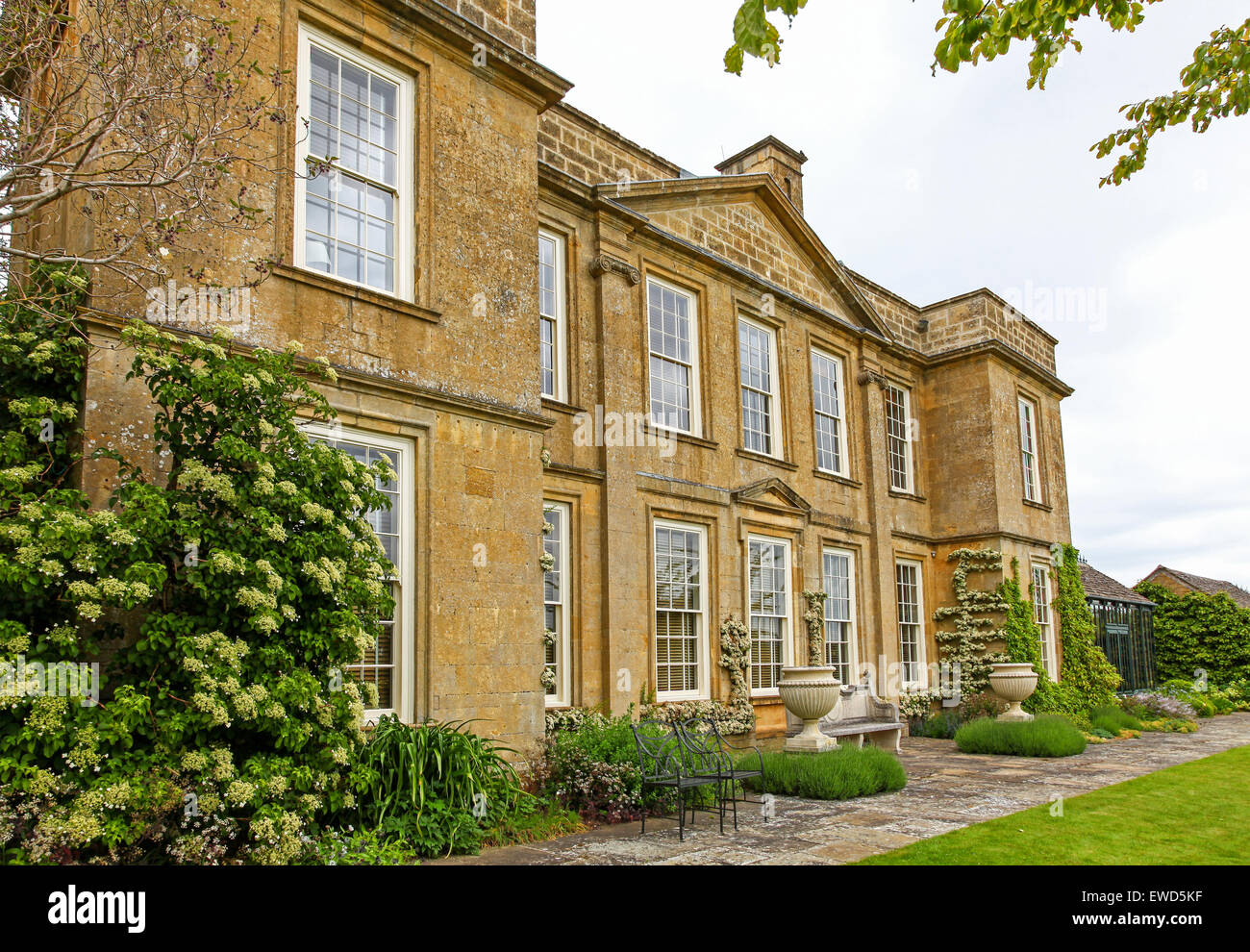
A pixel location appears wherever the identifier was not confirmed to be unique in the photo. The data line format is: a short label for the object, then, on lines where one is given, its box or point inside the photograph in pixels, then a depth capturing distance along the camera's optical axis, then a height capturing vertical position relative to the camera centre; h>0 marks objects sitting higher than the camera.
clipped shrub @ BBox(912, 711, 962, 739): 16.89 -1.98
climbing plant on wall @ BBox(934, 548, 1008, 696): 18.55 -0.21
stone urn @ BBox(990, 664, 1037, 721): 16.58 -1.21
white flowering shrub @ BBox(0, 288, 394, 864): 5.37 +0.10
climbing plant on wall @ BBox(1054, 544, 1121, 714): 20.39 -0.76
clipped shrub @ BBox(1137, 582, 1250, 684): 25.86 -0.73
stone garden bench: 13.39 -1.54
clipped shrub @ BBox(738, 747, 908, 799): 9.84 -1.66
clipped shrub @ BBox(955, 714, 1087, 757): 13.58 -1.81
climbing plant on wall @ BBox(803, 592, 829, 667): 15.00 -0.17
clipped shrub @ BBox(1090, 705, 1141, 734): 17.19 -1.98
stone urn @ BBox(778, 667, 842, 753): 11.64 -0.99
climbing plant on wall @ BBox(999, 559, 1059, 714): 18.39 -0.48
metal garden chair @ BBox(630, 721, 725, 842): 7.93 -1.31
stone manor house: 8.34 +2.90
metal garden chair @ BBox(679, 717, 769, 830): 8.27 -1.27
